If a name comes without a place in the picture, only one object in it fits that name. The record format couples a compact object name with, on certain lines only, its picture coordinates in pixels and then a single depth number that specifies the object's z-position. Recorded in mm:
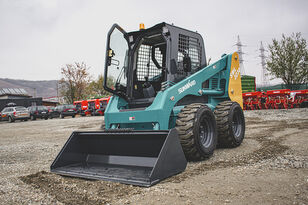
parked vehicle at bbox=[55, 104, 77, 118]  25766
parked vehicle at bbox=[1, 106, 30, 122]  24234
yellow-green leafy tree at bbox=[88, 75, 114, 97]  50453
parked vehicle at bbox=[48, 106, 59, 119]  26928
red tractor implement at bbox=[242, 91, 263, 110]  18844
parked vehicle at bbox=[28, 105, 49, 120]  25359
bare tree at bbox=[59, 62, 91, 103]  41812
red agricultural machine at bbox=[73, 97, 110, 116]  25031
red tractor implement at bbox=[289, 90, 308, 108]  16747
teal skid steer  3795
